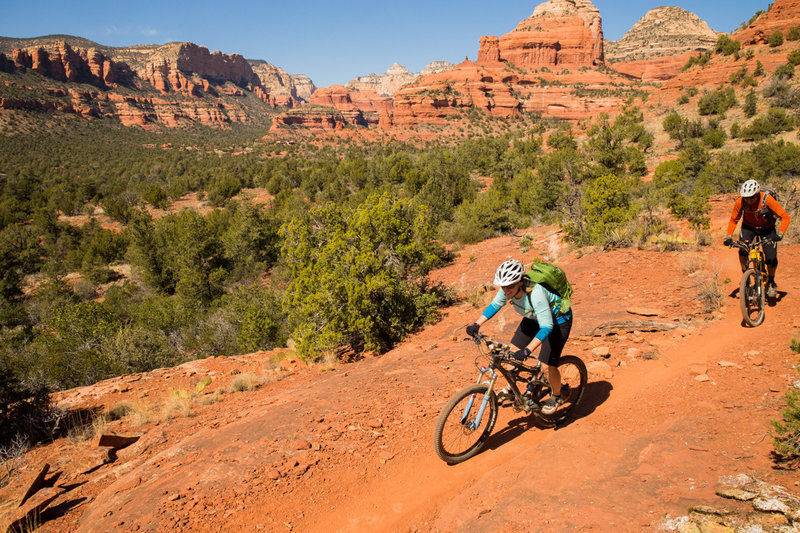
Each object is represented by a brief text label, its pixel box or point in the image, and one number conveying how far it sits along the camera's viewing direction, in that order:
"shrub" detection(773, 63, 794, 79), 27.30
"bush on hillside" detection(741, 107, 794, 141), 22.77
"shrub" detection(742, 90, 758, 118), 26.17
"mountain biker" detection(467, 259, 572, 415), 3.66
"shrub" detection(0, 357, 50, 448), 6.85
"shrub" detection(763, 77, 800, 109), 24.72
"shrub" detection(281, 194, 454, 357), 9.17
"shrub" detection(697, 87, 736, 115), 28.17
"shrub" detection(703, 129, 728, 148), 23.67
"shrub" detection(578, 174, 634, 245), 12.23
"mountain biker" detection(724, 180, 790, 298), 5.63
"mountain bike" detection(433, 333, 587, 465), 3.90
